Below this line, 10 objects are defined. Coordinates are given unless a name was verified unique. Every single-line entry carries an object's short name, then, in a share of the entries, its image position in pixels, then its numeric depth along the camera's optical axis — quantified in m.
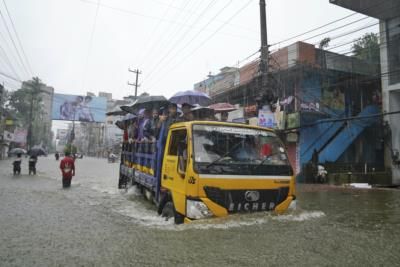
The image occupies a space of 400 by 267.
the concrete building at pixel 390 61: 15.80
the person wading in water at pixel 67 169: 12.26
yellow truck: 4.70
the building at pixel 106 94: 84.87
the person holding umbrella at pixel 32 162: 17.55
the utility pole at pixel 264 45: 11.71
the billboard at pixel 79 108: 36.44
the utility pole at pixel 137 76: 37.44
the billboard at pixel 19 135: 42.74
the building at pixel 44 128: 70.06
